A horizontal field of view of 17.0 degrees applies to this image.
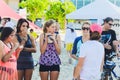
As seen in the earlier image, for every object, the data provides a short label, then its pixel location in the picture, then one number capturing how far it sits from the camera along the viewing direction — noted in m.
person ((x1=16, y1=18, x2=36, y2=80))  7.07
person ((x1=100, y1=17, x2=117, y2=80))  8.62
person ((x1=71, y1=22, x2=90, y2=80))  6.86
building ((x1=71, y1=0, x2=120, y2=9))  101.14
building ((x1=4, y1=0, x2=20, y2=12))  59.83
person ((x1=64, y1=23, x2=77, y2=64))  16.28
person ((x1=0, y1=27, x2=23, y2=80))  5.88
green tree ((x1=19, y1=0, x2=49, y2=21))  54.62
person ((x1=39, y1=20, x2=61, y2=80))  7.06
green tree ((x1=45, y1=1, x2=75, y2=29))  53.03
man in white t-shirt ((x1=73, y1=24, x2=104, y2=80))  5.47
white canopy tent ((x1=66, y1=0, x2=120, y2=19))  14.12
